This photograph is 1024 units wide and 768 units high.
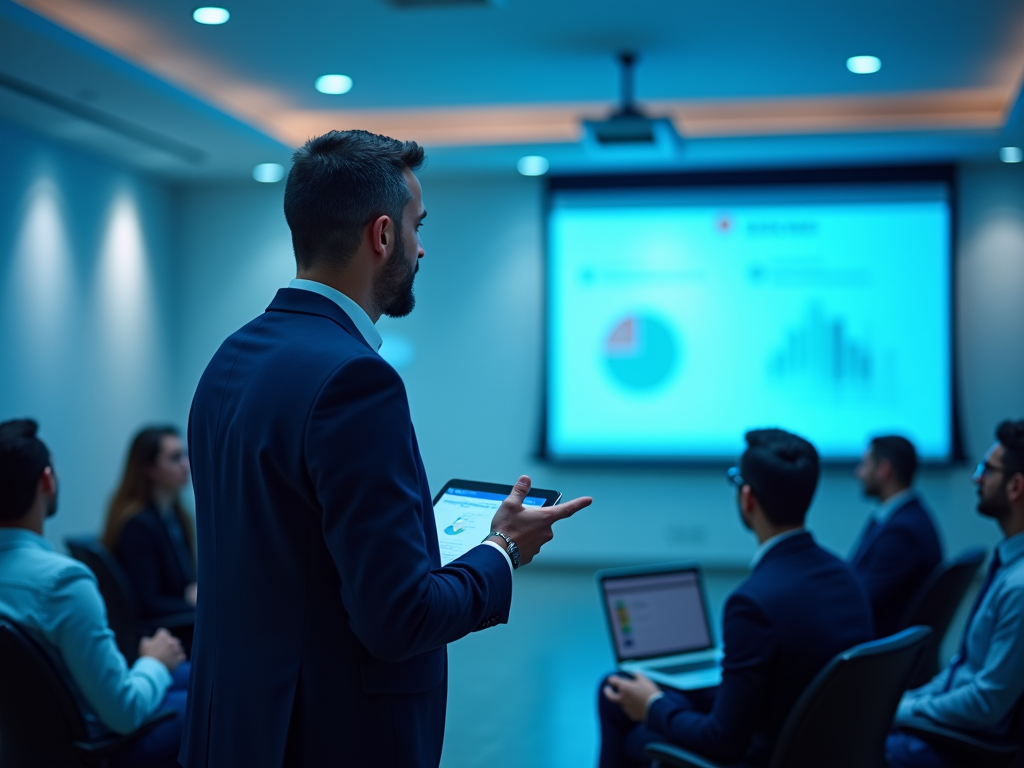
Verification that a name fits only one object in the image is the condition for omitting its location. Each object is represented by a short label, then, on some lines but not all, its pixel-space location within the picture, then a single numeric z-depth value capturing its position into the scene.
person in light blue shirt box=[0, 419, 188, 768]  2.19
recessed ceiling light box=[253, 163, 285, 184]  7.38
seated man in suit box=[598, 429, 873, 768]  2.15
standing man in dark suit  1.16
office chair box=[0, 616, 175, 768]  2.13
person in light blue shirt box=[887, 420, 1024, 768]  2.39
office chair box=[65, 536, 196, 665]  3.44
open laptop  2.74
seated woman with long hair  3.88
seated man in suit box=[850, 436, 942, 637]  3.52
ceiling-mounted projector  5.72
